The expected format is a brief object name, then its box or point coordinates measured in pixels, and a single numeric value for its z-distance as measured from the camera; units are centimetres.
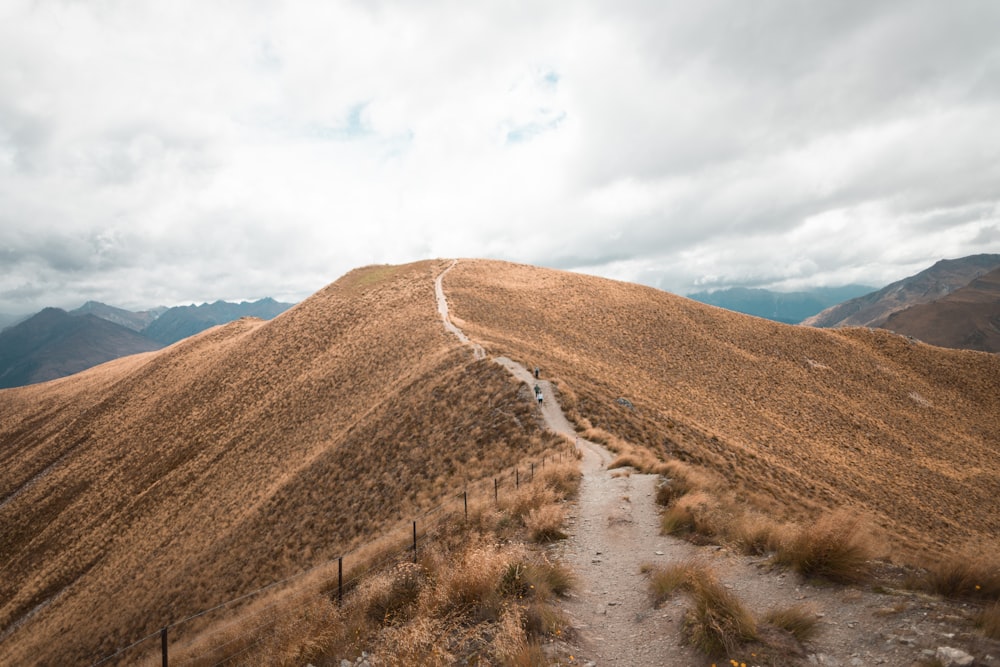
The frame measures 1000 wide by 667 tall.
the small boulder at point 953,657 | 472
